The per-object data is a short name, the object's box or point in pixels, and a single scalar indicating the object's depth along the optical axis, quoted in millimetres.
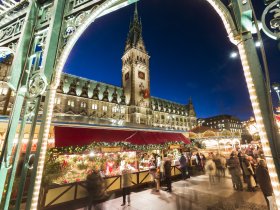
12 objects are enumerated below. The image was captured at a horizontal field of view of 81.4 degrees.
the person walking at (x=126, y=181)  7697
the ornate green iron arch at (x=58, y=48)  1954
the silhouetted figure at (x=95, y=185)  6717
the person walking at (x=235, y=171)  8852
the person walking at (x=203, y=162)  15789
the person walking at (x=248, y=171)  8731
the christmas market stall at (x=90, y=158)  7223
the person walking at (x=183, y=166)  12508
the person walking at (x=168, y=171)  9258
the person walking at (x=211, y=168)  11896
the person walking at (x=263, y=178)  5496
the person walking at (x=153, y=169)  9656
